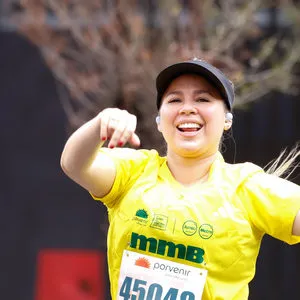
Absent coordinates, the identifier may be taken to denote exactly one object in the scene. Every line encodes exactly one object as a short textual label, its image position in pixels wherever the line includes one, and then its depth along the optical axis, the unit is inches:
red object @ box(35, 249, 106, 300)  724.0
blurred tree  590.6
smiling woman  278.5
